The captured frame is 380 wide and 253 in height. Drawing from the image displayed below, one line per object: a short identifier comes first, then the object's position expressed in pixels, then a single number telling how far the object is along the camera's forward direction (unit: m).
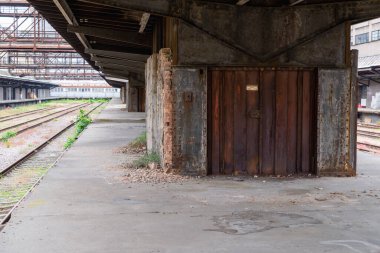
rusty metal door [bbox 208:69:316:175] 9.65
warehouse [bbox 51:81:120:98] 104.94
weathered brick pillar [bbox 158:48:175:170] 9.35
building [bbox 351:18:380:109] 35.65
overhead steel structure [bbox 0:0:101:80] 40.75
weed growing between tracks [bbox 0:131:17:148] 21.09
